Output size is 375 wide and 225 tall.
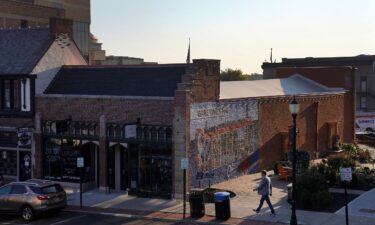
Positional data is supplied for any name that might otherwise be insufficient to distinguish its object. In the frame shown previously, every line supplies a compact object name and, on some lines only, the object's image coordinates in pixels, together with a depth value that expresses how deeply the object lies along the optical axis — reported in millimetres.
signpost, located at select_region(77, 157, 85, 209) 25438
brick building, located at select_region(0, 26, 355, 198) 27359
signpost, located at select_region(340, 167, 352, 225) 19234
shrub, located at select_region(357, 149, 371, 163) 38312
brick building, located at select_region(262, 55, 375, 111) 80562
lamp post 20453
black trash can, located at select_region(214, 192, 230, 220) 22172
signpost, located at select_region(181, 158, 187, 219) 23372
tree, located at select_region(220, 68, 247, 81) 114312
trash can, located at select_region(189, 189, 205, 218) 22797
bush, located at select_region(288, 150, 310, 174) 30875
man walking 22711
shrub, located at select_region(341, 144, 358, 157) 39250
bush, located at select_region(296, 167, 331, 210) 23516
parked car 22953
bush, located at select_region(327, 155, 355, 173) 28870
